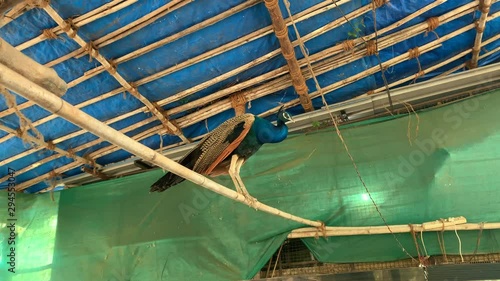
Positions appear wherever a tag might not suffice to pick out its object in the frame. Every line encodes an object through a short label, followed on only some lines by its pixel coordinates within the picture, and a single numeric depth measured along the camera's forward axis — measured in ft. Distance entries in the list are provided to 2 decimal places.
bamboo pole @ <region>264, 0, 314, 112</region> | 6.29
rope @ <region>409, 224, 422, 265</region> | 7.23
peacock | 6.03
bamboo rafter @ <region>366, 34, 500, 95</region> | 8.11
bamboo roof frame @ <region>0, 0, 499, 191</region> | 6.69
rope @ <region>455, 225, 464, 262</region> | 7.09
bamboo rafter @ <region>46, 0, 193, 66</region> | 6.49
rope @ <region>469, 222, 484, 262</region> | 7.05
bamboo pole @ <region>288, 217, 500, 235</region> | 7.02
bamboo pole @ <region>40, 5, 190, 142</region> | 6.22
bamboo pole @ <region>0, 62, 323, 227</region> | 2.39
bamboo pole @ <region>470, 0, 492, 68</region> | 7.14
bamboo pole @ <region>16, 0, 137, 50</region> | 6.31
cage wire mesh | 8.05
